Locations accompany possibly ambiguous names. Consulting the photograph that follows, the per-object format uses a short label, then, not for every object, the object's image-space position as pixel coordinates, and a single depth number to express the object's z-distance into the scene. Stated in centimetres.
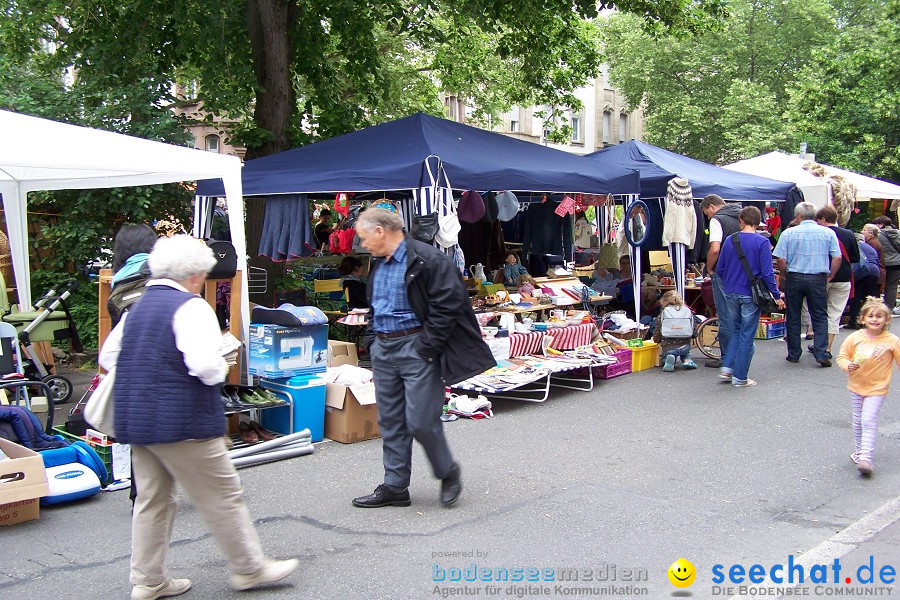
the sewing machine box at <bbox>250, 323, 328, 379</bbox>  692
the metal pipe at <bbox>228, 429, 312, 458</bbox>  619
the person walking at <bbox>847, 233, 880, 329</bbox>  1270
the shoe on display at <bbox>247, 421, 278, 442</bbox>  666
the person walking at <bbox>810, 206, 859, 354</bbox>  1075
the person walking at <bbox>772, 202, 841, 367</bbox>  995
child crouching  1005
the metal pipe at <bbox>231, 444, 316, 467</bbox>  611
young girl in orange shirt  577
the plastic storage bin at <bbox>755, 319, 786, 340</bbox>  1243
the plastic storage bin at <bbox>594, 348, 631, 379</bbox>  956
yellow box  1012
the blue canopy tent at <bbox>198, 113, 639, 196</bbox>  856
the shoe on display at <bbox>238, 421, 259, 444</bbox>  656
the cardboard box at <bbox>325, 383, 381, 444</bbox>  682
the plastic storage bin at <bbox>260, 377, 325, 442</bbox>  675
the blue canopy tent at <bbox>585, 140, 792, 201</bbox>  1159
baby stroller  812
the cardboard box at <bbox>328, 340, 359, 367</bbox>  844
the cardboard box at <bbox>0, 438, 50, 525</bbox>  484
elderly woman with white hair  360
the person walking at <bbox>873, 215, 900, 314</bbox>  1402
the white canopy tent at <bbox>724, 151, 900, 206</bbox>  1438
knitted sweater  1081
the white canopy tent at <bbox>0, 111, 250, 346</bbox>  633
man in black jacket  493
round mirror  1047
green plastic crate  580
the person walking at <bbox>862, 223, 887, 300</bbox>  1333
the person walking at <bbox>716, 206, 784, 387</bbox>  881
